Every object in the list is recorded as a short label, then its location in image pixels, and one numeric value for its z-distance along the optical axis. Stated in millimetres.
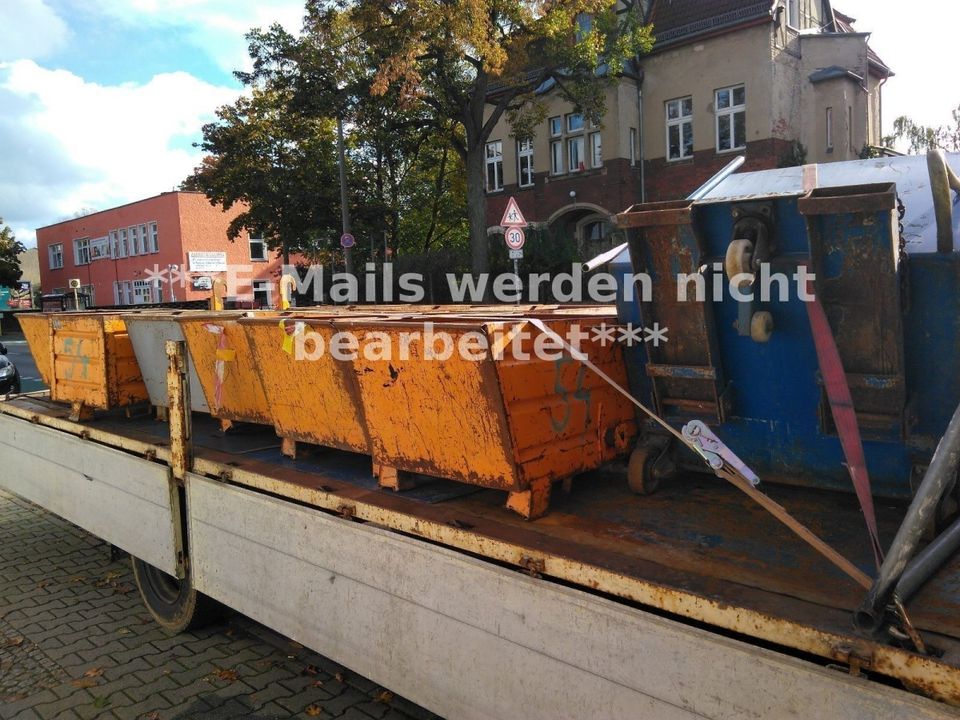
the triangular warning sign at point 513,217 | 11930
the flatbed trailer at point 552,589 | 1729
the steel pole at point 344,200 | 20781
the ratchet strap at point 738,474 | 1858
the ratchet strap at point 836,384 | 2176
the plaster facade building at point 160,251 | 39375
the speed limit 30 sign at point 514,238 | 11781
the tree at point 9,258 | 48781
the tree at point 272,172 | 23703
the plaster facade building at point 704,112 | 20828
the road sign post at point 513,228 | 11781
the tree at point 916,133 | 35188
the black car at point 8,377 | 14742
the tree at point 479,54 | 15445
